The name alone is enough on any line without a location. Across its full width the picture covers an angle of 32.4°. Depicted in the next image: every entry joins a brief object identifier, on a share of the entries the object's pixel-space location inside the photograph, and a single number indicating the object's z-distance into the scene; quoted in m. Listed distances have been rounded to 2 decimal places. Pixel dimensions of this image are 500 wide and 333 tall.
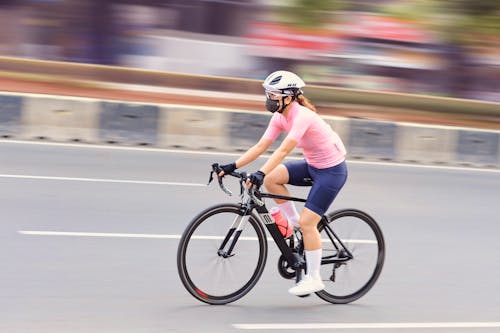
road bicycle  5.93
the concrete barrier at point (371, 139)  14.52
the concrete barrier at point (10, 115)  13.16
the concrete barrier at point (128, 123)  13.57
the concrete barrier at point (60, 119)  13.30
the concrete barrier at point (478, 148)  15.02
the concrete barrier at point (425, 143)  14.73
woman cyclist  5.81
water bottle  6.16
